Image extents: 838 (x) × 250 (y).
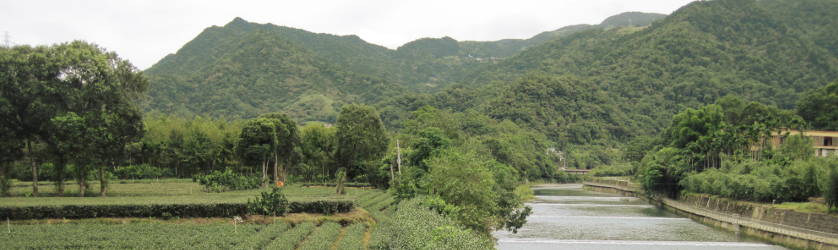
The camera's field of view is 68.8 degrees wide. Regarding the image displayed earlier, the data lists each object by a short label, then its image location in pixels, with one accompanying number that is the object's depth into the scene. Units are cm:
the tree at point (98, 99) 4316
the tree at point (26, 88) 4116
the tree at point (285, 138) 6494
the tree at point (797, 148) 6469
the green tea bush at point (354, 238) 2667
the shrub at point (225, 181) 5341
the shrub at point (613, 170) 13268
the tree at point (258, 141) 6138
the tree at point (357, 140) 7431
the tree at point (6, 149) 4175
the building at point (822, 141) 8044
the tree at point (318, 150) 7775
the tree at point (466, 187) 3444
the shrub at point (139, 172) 6894
